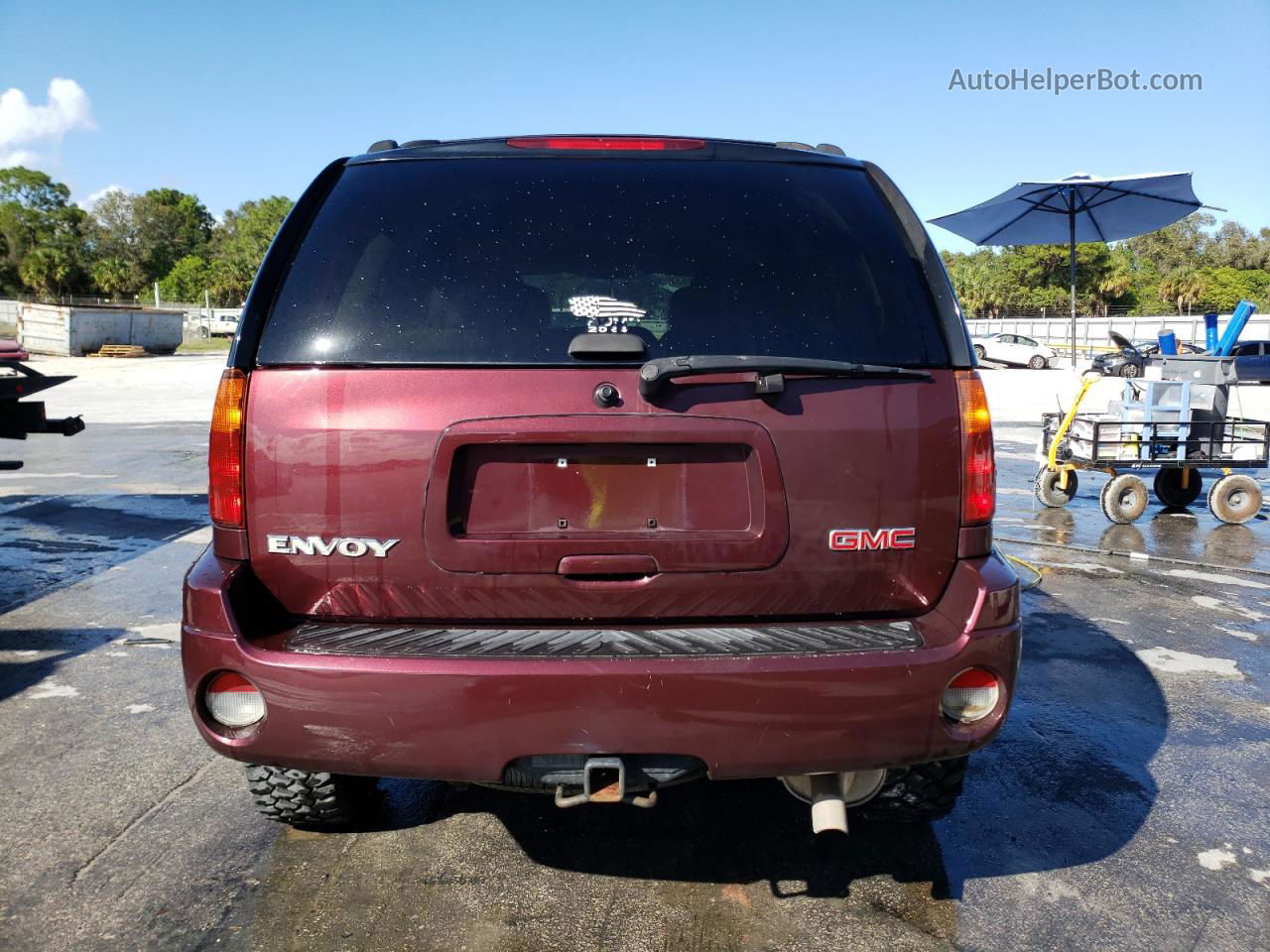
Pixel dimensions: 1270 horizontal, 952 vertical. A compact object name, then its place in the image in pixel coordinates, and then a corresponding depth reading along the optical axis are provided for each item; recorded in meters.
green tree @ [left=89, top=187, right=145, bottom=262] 96.56
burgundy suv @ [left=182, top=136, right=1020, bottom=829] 2.15
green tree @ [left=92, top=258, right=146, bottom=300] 87.75
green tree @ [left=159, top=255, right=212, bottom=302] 88.19
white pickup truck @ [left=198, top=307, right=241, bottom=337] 59.03
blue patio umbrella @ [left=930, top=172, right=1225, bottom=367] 10.98
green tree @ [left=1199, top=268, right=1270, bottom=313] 66.12
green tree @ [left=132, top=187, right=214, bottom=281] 100.00
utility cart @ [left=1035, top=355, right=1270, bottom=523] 8.17
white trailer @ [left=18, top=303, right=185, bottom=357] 36.62
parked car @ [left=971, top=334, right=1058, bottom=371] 37.56
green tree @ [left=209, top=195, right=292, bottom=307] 86.31
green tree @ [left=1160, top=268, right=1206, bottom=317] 70.44
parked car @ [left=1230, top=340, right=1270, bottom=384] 27.72
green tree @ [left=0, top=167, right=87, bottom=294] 84.44
